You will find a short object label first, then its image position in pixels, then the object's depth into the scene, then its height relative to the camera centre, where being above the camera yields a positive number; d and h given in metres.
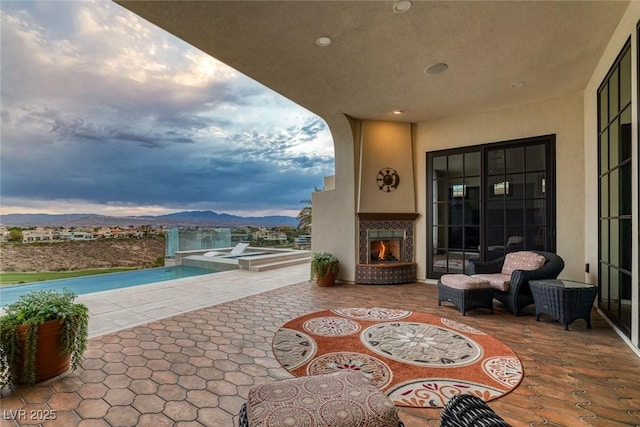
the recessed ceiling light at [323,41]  3.20 +2.01
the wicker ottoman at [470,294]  3.87 -0.98
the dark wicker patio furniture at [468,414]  0.77 -0.57
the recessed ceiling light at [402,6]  2.65 +2.00
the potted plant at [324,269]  5.65 -0.97
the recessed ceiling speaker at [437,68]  3.79 +2.03
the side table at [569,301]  3.30 -0.91
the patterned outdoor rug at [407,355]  2.14 -1.24
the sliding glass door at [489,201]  5.00 +0.36
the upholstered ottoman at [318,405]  1.12 -0.78
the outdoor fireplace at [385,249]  5.83 -0.61
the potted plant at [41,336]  2.06 -0.88
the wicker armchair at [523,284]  3.77 -0.83
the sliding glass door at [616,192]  3.04 +0.36
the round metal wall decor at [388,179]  6.05 +0.86
